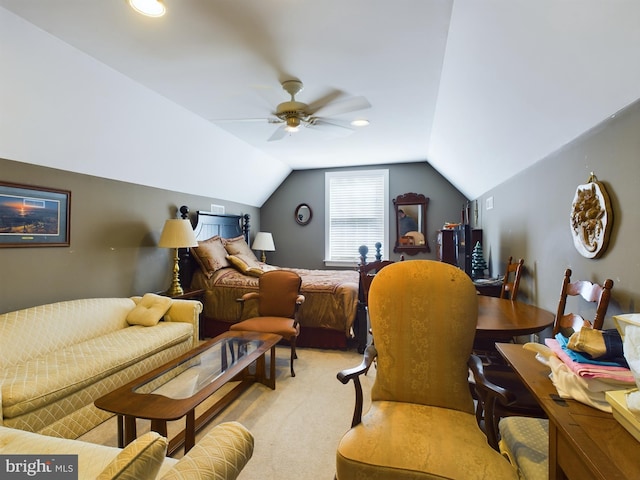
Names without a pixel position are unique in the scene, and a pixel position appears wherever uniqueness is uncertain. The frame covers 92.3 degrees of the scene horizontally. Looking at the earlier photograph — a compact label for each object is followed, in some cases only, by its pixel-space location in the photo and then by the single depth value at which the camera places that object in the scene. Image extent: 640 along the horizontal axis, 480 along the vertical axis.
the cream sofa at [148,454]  0.75
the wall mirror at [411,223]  5.74
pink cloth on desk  0.95
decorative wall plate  1.61
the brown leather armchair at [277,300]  3.09
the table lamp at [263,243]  5.88
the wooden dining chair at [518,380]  1.40
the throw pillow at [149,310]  3.00
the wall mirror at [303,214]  6.39
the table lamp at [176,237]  3.58
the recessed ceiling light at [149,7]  1.67
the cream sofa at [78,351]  1.82
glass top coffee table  1.58
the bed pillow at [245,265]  4.21
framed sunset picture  2.43
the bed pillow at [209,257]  4.12
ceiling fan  2.70
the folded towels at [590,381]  0.95
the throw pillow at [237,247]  4.74
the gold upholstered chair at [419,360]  1.33
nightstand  3.77
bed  3.60
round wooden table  1.83
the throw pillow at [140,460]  0.71
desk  0.75
